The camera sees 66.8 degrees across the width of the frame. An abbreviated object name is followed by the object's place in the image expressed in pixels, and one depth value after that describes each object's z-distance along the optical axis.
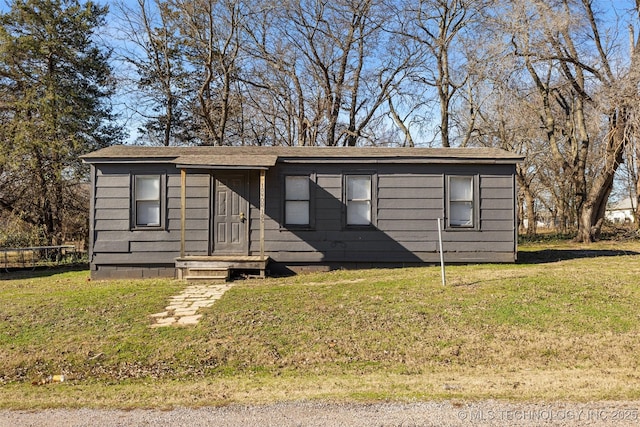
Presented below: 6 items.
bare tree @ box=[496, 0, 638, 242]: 14.42
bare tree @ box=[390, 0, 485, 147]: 22.20
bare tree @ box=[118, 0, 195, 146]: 22.06
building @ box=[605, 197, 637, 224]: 57.94
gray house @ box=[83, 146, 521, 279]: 11.01
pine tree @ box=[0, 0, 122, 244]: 18.00
